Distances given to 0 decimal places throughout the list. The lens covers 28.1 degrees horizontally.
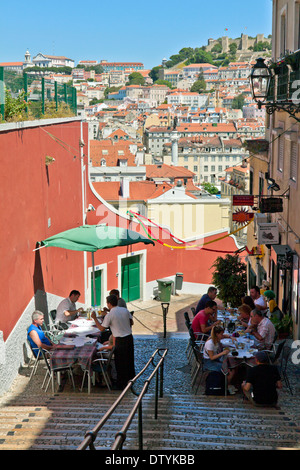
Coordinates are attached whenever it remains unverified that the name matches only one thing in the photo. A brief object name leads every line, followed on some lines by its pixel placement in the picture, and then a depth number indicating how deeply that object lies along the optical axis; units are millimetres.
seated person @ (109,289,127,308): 8781
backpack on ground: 7445
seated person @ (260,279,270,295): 12552
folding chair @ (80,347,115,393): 7436
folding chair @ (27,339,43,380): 7837
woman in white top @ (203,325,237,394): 7512
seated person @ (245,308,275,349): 8348
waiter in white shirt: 7418
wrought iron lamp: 9755
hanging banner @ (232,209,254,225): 14219
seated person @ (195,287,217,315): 9902
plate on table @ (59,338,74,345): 7874
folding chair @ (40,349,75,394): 7312
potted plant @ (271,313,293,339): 10211
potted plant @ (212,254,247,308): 15375
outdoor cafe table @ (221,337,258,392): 7474
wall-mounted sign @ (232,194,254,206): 13343
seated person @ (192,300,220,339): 8852
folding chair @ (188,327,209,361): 8530
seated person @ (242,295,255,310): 9953
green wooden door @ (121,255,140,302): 18297
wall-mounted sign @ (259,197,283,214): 11359
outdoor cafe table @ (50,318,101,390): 7348
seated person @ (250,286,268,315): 10383
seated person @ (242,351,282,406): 6574
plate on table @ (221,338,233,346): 7965
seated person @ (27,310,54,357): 7793
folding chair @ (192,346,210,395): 7723
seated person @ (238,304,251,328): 9508
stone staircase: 5098
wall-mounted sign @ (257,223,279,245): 12109
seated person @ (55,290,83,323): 9469
